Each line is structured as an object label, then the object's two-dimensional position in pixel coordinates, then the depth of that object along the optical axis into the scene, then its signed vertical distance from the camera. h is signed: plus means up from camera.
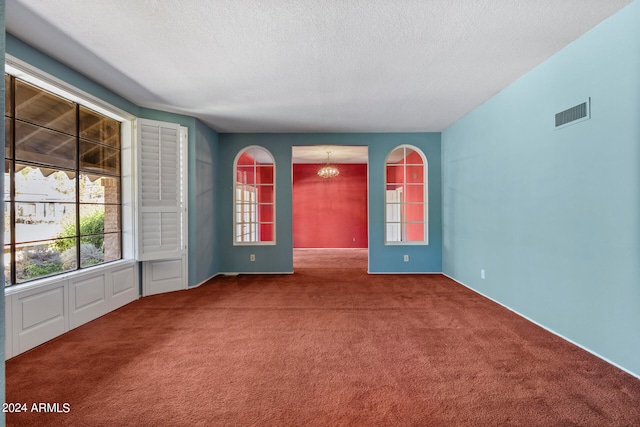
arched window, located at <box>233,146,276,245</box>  5.73 +0.12
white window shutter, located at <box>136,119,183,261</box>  4.06 +0.33
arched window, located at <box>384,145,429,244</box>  5.62 +0.22
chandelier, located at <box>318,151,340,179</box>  8.27 +1.12
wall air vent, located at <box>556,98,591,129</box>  2.47 +0.82
